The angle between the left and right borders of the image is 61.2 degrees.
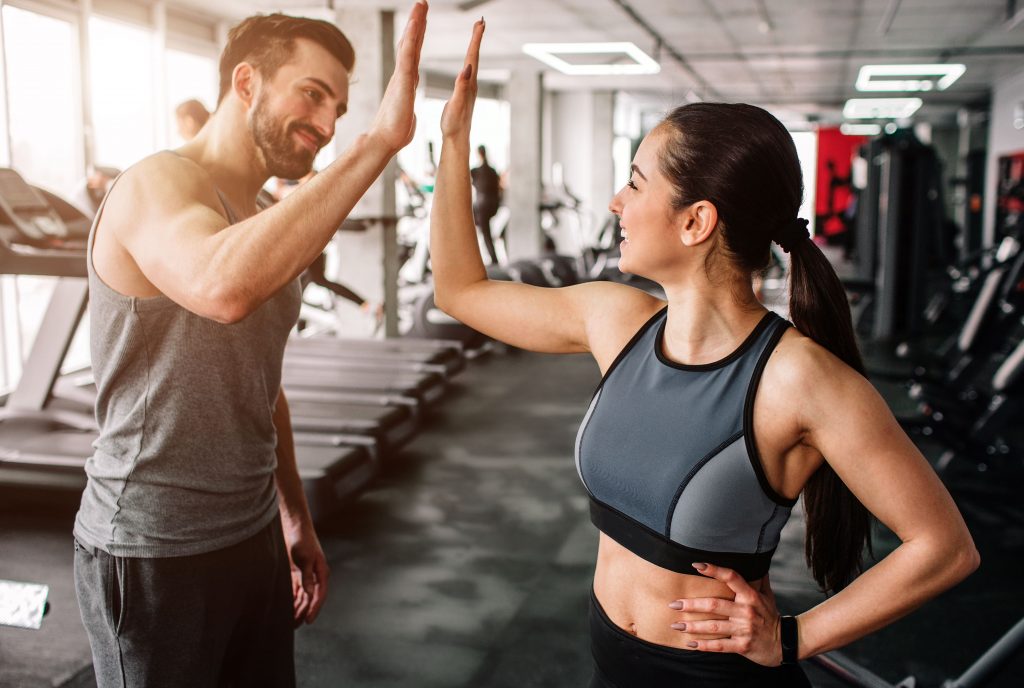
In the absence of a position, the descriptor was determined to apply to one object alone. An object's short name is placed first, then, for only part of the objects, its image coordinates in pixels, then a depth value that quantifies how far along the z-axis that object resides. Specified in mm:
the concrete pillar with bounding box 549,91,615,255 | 13828
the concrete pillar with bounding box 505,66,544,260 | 10688
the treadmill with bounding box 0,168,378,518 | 3230
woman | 1044
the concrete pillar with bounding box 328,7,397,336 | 6324
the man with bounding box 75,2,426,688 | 1016
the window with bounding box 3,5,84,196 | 5605
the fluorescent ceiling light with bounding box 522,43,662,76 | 9102
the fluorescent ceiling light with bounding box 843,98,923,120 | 14812
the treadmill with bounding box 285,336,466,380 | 5355
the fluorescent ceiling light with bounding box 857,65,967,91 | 10661
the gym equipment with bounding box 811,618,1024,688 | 1966
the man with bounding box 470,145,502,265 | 8914
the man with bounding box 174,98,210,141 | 3939
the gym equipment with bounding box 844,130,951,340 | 6844
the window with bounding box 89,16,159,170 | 6637
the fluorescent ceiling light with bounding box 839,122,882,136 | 19688
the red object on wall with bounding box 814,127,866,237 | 19922
